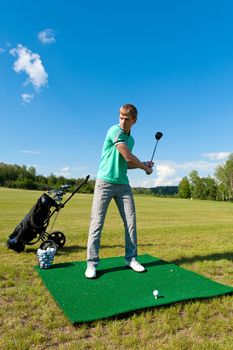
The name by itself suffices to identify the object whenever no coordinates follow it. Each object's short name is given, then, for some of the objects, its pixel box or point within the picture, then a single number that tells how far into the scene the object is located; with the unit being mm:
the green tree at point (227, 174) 79188
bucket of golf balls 5008
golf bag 6145
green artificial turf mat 3449
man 4637
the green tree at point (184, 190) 93750
